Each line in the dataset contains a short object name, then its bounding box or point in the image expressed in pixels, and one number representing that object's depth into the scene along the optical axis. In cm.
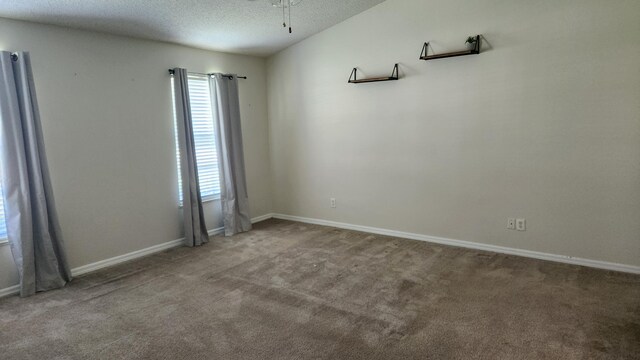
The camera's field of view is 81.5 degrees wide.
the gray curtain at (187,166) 429
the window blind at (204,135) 463
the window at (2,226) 317
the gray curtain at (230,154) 477
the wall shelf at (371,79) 430
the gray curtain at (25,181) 305
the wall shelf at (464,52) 370
